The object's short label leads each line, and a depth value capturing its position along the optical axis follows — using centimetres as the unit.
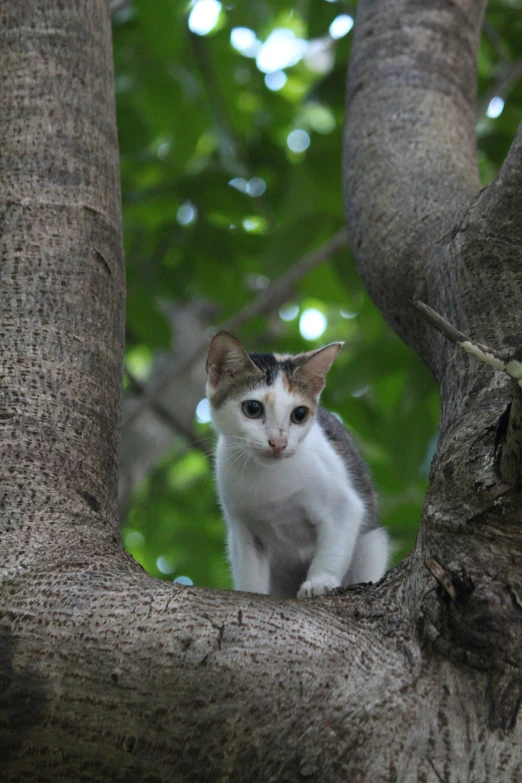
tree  314
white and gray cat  358
